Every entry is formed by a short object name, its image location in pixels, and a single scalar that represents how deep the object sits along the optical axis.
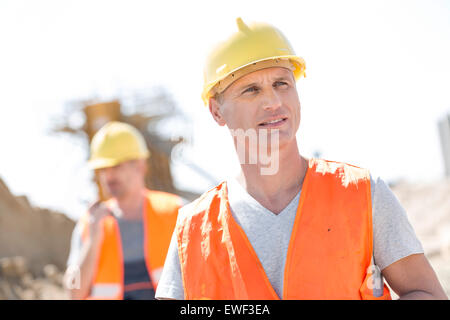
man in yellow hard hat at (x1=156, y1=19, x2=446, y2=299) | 1.55
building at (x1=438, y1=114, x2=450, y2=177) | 14.27
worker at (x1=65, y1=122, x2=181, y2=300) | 3.46
